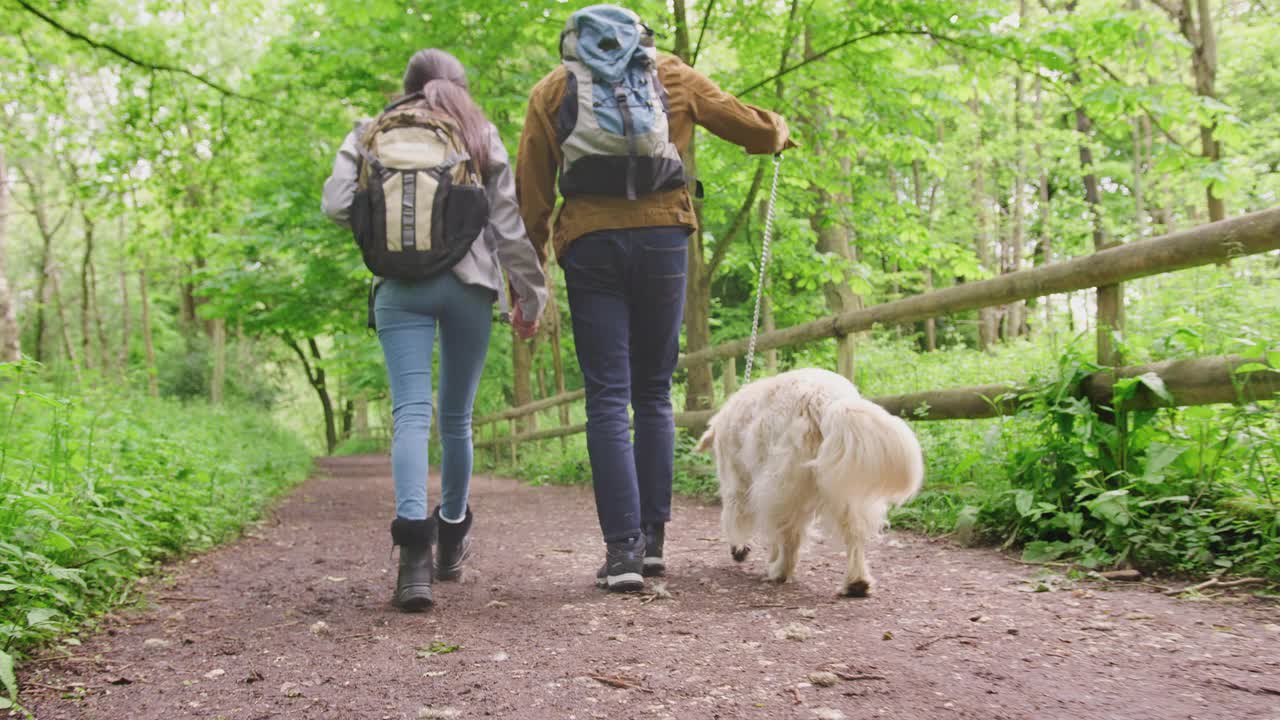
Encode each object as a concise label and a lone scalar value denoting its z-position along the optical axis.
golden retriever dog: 2.76
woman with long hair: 3.04
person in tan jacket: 3.08
